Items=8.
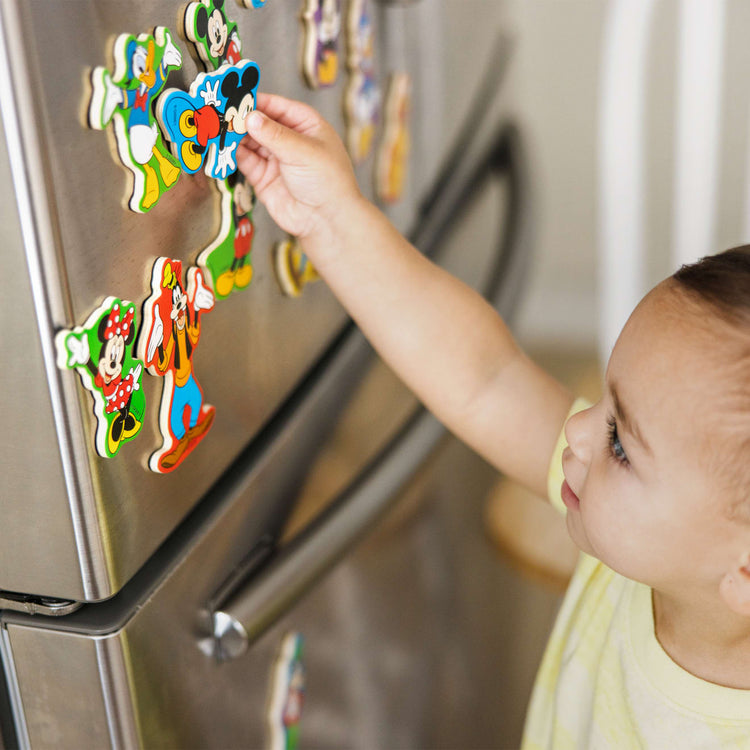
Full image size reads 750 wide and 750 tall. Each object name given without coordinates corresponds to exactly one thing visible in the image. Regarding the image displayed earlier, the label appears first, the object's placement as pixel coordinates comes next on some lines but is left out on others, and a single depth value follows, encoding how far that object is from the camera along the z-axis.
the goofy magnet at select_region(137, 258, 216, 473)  0.78
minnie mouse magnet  0.75
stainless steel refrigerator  0.73
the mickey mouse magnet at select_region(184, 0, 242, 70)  0.77
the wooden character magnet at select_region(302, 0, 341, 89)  0.88
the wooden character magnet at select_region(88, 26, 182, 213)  0.73
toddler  0.85
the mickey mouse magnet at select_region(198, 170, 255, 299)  0.83
